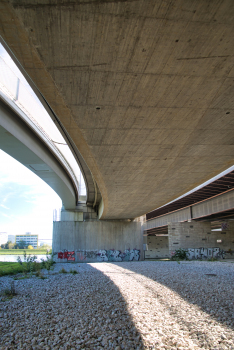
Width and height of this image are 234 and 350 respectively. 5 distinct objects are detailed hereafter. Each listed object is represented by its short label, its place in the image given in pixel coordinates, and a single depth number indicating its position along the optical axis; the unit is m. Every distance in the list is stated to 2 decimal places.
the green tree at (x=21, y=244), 139.05
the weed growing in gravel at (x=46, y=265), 18.23
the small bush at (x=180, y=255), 27.11
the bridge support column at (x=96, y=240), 28.58
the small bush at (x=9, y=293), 8.65
